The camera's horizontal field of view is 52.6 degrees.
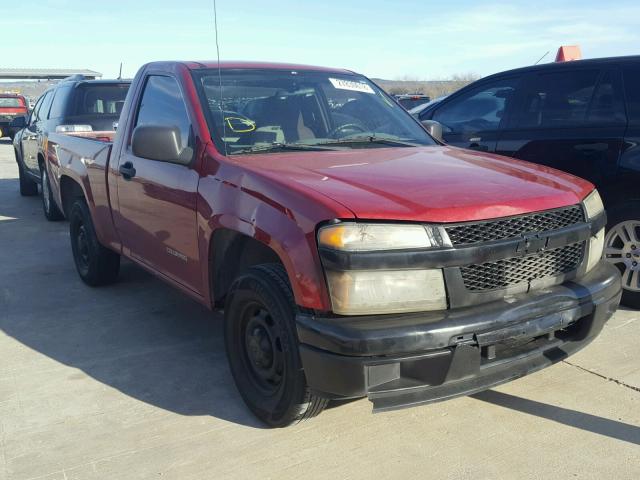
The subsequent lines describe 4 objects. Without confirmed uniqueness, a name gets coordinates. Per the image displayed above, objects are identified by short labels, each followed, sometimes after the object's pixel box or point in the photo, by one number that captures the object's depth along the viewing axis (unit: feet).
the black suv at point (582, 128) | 15.42
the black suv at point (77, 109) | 28.07
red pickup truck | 8.61
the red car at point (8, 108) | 77.24
